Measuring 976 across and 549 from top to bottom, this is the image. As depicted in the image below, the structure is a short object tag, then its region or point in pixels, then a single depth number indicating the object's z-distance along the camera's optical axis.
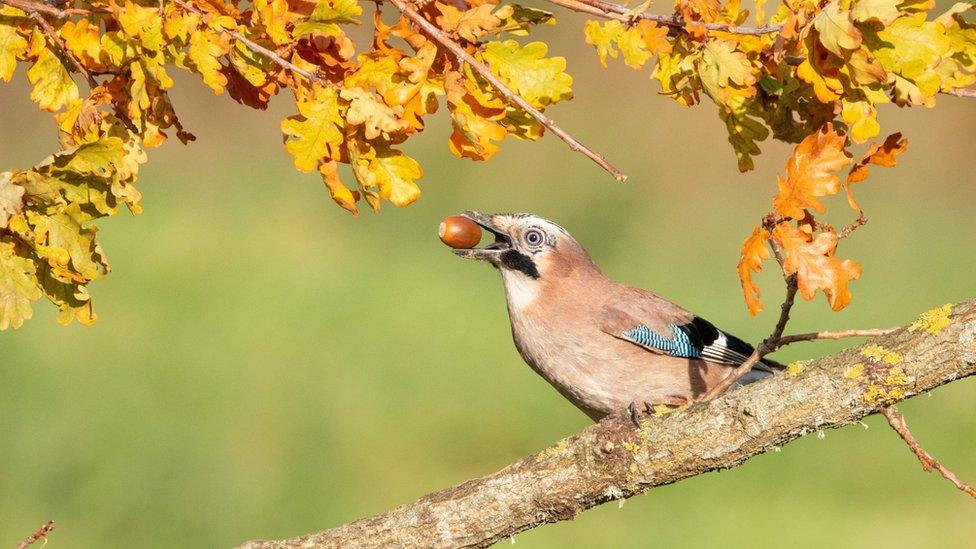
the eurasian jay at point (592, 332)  9.34
